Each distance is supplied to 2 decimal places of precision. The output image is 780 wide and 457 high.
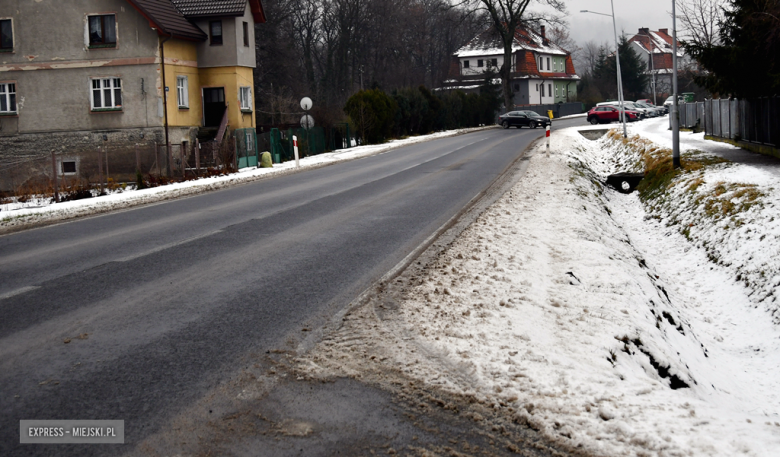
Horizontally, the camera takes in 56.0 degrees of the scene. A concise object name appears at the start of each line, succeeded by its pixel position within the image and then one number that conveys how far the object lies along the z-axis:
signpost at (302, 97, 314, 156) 37.31
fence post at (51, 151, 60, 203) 19.92
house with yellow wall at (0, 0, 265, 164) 34.06
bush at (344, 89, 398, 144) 44.00
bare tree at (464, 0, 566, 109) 65.31
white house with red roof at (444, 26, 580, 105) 93.19
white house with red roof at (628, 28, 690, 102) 125.25
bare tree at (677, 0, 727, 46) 45.75
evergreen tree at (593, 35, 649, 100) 93.50
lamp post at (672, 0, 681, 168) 20.70
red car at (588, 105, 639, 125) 61.59
